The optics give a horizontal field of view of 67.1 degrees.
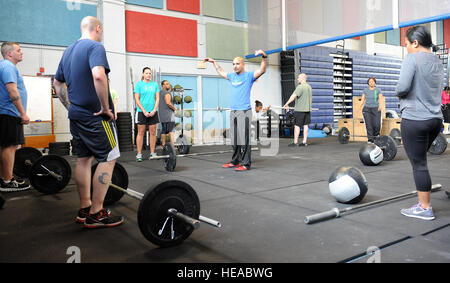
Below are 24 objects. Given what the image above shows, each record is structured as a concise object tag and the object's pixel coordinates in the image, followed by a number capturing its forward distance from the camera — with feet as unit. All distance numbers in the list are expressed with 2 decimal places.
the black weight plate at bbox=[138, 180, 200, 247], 5.16
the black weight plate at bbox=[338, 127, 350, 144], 23.26
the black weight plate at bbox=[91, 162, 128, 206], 8.31
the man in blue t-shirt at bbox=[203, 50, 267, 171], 13.00
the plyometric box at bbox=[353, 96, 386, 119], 24.27
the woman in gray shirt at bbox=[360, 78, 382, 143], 19.48
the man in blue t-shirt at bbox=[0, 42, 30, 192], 9.58
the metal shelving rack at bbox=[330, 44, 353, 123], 34.64
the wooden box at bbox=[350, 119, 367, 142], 24.67
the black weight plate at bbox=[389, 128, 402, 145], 20.28
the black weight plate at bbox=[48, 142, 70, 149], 19.02
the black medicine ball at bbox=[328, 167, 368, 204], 7.77
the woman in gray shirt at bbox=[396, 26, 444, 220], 6.58
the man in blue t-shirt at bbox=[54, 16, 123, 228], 6.23
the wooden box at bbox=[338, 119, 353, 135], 25.40
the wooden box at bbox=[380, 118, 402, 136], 23.58
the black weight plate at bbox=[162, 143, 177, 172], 12.87
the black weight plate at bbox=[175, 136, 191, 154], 18.34
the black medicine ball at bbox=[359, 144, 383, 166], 13.26
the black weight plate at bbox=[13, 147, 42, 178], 11.89
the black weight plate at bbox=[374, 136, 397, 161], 14.55
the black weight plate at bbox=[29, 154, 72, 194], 9.26
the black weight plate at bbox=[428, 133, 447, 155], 16.46
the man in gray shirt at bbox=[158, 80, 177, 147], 17.20
